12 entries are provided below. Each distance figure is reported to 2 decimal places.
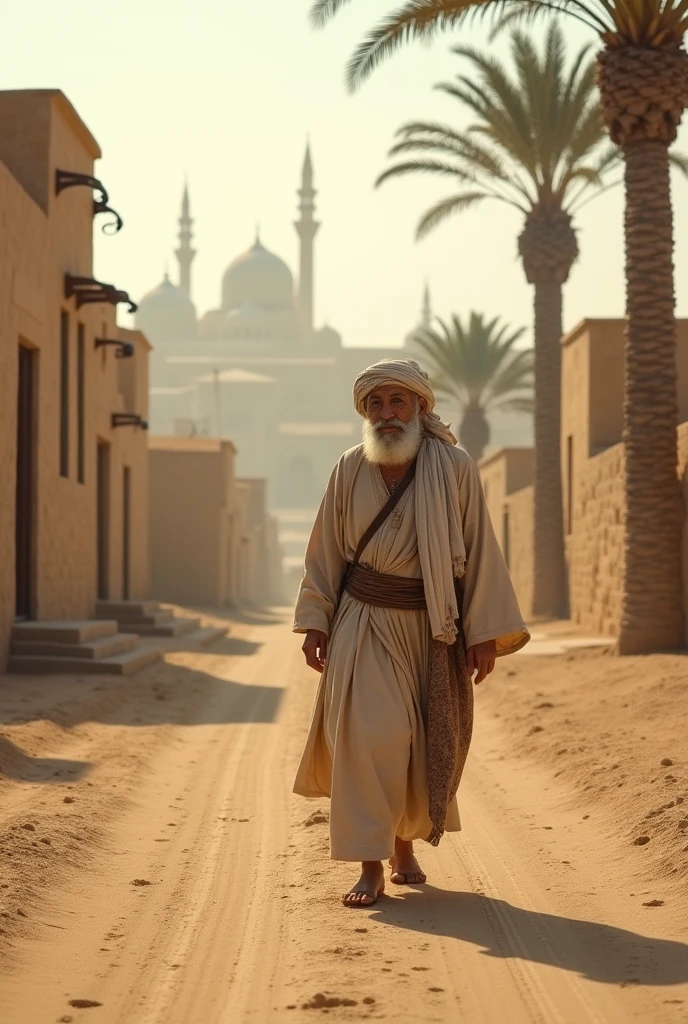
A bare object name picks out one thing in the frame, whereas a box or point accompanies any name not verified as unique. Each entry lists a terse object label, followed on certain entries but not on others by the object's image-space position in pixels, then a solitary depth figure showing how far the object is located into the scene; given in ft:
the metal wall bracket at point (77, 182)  48.96
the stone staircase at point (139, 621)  59.47
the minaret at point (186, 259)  379.55
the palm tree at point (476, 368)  109.50
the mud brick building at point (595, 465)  54.95
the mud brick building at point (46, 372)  40.73
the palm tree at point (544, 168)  65.82
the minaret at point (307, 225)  330.54
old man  16.17
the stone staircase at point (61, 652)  39.99
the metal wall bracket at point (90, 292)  50.52
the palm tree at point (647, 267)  42.27
